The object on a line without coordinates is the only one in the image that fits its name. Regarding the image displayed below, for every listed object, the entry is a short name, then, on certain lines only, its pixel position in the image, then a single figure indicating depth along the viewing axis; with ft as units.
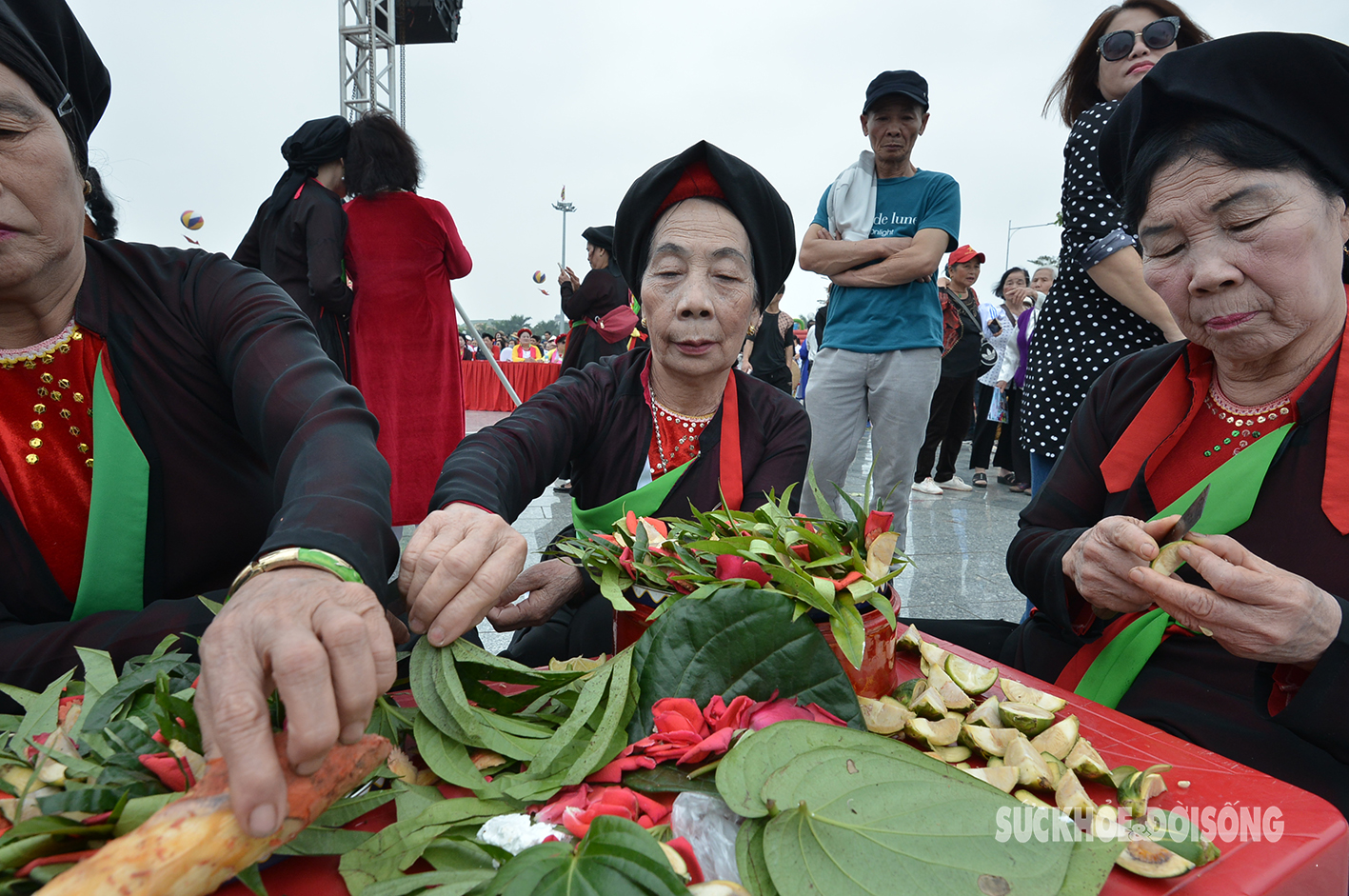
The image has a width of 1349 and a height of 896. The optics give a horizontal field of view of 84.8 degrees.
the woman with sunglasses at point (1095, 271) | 6.64
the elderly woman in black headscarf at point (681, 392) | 5.04
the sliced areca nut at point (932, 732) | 2.69
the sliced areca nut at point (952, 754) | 2.64
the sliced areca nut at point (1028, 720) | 2.77
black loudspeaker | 46.91
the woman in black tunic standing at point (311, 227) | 11.69
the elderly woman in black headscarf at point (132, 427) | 3.06
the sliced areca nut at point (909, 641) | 3.44
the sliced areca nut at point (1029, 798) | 2.25
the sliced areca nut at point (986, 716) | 2.89
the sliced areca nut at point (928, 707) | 2.83
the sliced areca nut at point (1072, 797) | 2.33
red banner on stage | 39.22
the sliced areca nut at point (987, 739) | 2.66
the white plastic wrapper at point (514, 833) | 1.97
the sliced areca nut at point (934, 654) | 3.32
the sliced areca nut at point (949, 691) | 2.98
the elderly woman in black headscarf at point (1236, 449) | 3.19
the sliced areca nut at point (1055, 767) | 2.48
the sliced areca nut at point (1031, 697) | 2.98
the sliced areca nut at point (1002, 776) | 2.45
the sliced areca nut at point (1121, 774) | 2.55
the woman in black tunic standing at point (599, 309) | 19.11
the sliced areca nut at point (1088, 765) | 2.55
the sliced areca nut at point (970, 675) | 3.14
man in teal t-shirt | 10.02
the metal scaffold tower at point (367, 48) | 39.83
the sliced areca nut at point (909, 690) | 2.96
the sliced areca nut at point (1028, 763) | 2.46
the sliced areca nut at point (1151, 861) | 2.01
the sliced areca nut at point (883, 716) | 2.66
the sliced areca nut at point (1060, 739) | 2.65
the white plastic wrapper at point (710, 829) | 2.01
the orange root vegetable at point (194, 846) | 1.59
